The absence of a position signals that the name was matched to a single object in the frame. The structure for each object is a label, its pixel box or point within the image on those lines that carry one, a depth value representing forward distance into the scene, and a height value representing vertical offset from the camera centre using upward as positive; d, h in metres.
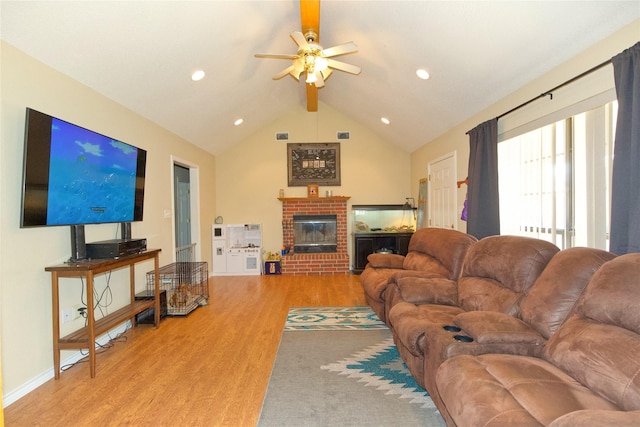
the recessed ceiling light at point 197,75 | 3.40 +1.53
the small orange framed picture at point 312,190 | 6.23 +0.48
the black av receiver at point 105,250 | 2.59 -0.28
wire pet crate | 3.66 -0.87
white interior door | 4.30 +0.30
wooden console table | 2.28 -0.75
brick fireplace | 5.94 -0.36
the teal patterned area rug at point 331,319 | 3.23 -1.15
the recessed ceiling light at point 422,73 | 3.38 +1.53
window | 2.26 +0.28
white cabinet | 5.90 -0.79
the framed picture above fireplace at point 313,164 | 6.32 +1.01
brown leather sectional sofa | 1.19 -0.64
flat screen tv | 2.06 +0.31
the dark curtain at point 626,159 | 1.75 +0.31
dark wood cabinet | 5.86 -0.56
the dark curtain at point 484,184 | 3.15 +0.31
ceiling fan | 2.73 +1.47
